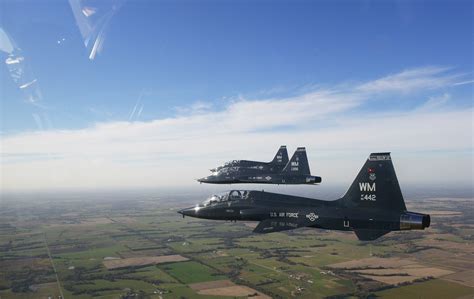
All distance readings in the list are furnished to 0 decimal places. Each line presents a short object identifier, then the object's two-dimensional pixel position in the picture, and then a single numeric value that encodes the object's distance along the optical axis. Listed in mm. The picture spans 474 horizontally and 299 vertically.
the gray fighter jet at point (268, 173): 38156
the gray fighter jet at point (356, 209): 23016
